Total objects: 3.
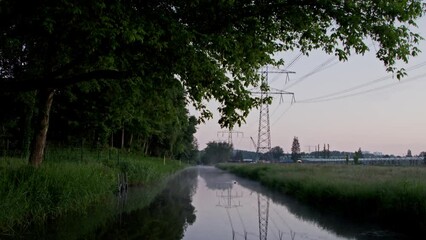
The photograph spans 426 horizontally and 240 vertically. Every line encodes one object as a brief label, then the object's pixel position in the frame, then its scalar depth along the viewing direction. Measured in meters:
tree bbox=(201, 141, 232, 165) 197.94
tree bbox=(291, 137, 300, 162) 181.00
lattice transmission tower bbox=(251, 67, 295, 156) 62.47
